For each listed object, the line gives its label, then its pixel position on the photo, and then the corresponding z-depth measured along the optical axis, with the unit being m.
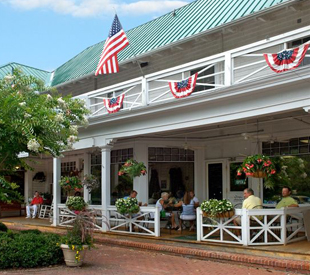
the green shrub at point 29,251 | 8.87
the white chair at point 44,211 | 20.41
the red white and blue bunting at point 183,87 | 11.14
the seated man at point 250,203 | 10.64
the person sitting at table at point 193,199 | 13.45
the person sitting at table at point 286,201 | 11.05
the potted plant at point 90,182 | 16.52
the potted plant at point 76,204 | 14.78
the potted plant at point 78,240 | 9.03
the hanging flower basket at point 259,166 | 10.51
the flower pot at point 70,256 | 9.08
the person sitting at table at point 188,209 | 13.16
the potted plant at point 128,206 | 12.83
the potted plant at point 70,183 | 15.52
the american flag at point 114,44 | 13.08
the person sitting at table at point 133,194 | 13.42
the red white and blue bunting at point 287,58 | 8.79
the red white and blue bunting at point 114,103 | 13.30
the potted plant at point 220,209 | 10.55
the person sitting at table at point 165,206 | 13.34
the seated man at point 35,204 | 20.72
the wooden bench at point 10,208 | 22.38
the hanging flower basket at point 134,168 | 13.57
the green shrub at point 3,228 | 11.66
